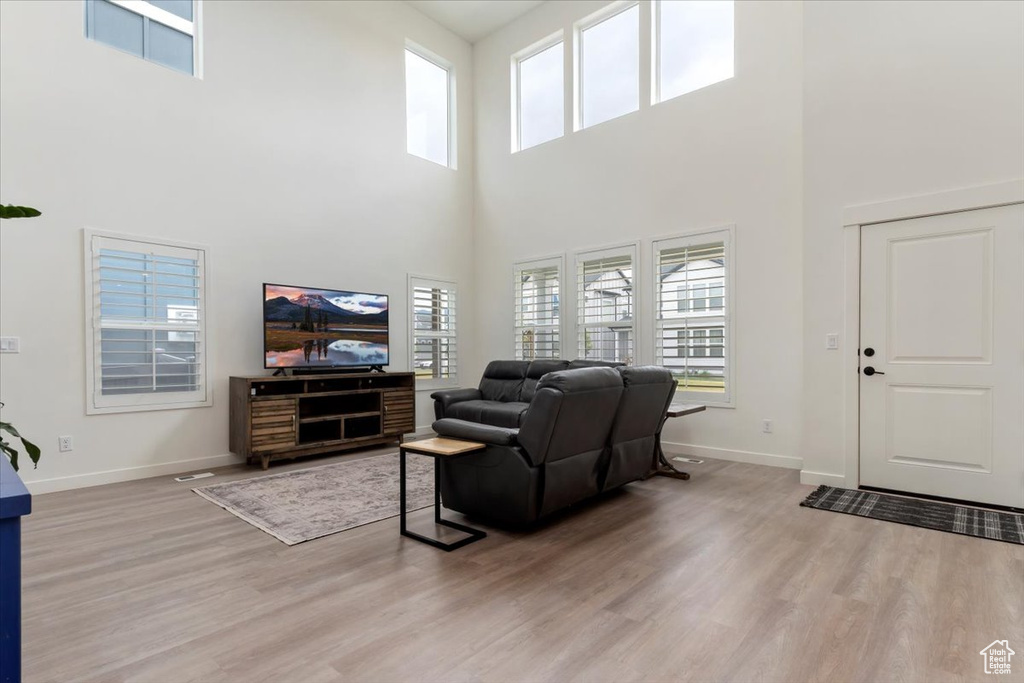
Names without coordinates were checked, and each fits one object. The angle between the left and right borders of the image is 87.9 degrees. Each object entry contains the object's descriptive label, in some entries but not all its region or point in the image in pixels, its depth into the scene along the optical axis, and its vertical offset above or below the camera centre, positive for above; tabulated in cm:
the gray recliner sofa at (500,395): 524 -66
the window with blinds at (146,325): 443 +11
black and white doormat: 315 -117
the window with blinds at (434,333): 696 +5
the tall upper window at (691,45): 538 +305
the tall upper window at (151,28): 457 +279
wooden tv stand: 495 -79
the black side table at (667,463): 448 -109
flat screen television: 527 +9
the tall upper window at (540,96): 690 +320
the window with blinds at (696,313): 529 +22
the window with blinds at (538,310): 674 +34
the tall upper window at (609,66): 612 +323
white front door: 353 -16
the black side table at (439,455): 296 -68
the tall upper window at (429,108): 714 +317
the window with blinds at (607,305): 600 +35
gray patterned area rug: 338 -120
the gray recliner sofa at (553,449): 303 -70
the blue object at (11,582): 77 -36
